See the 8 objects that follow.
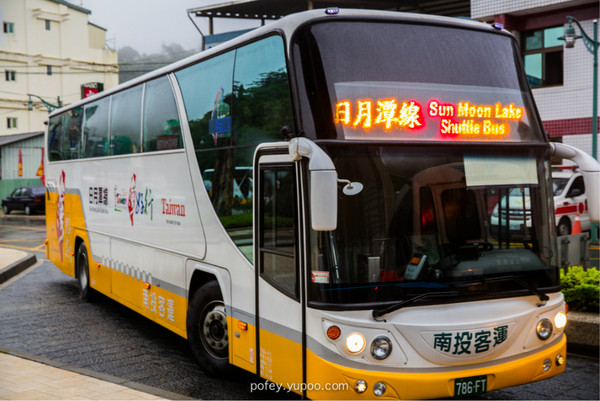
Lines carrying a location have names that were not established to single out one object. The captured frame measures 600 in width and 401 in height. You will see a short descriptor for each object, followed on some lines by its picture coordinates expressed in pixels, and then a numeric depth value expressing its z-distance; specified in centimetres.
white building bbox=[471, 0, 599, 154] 2206
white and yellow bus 493
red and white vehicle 1903
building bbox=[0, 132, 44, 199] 4859
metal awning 2802
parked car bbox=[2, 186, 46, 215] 3878
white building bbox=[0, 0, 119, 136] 5247
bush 780
